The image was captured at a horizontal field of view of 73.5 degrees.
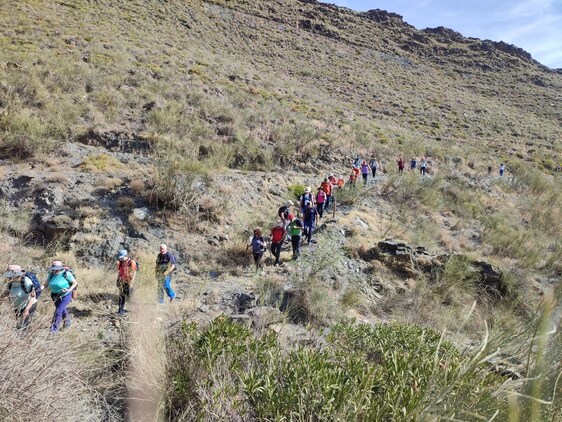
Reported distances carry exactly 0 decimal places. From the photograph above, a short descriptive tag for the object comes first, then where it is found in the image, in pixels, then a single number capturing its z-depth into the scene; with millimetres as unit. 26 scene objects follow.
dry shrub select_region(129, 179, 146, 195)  10617
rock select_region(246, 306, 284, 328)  4862
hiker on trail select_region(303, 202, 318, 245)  10631
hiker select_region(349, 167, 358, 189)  15011
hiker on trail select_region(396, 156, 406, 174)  19188
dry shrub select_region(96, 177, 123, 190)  10602
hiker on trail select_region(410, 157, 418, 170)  20464
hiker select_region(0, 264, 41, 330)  4738
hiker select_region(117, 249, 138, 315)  6500
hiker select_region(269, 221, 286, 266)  9188
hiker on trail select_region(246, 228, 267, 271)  8719
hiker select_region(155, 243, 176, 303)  6973
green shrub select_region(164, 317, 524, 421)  2793
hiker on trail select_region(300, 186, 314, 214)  10430
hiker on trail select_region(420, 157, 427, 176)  21053
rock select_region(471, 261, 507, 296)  9991
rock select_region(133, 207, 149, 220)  9875
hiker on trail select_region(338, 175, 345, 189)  14320
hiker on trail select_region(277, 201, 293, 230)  9669
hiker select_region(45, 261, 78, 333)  5496
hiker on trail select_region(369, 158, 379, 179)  18812
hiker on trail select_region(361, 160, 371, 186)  16625
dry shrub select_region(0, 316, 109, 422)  2779
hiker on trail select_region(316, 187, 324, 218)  11984
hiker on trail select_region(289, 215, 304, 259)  9492
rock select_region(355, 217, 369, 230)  12796
